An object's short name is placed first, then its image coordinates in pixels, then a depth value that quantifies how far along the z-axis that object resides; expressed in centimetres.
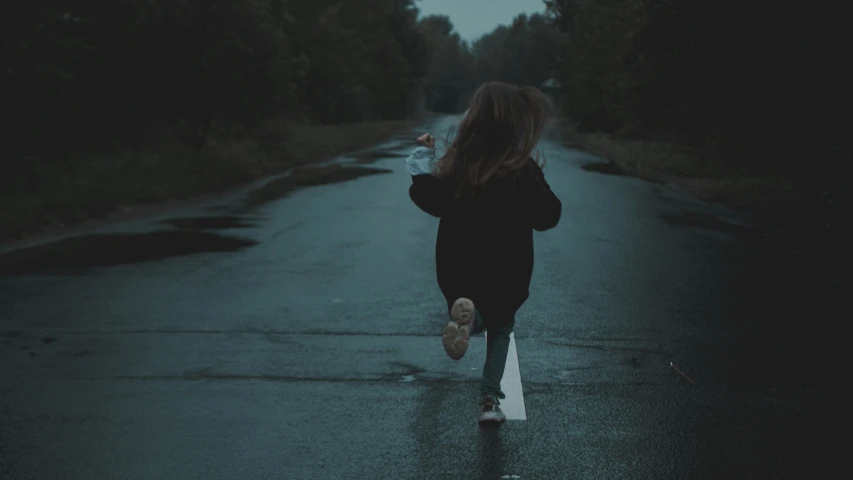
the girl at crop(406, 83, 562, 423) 492
